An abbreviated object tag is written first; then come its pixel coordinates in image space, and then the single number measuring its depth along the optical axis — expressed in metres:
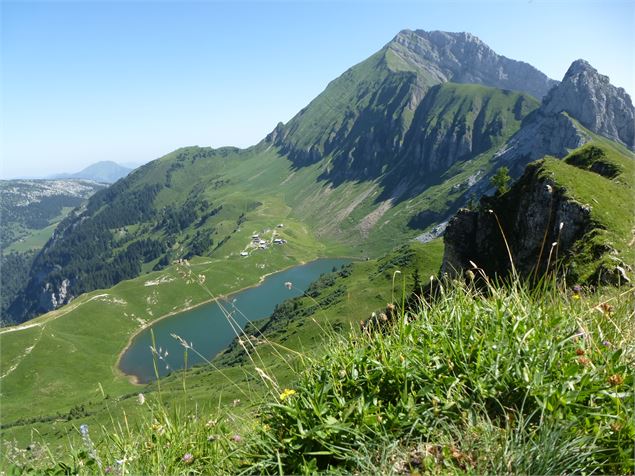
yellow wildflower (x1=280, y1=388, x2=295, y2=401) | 4.59
